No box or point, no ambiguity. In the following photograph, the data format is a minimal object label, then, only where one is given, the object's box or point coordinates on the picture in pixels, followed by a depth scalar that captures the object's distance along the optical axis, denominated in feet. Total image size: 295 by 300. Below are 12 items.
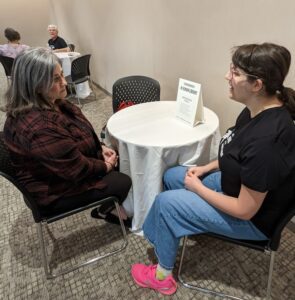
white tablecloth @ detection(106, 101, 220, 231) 4.62
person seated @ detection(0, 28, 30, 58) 14.11
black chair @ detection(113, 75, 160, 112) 7.61
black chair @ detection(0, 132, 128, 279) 3.78
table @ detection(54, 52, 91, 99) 13.20
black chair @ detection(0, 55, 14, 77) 13.50
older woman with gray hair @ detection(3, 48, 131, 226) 3.77
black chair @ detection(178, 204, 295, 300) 3.21
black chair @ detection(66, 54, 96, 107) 11.84
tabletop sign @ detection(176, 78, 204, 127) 5.00
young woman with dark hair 2.93
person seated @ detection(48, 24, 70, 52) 15.33
